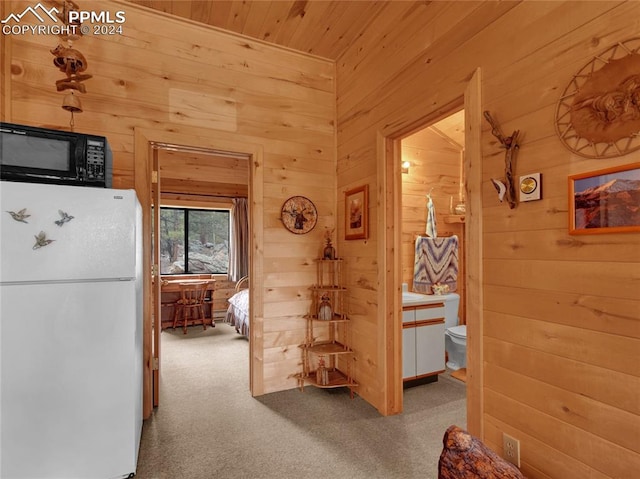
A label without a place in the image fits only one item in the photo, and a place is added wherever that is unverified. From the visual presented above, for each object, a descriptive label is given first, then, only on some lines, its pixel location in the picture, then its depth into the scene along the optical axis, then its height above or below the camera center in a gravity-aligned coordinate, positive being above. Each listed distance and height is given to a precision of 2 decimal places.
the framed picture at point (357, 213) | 2.77 +0.27
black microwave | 1.64 +0.47
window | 6.26 +0.07
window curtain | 6.34 +0.07
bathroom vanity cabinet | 2.97 -0.91
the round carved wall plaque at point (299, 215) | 3.03 +0.28
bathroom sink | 3.00 -0.53
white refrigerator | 1.56 -0.44
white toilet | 3.32 -0.97
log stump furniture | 1.30 -0.89
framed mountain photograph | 1.20 +0.16
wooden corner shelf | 2.94 -0.89
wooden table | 5.29 -0.76
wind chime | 2.05 +1.16
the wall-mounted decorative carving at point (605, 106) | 1.20 +0.54
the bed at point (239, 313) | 4.52 -0.99
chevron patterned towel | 3.56 -0.23
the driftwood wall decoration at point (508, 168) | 1.59 +0.37
